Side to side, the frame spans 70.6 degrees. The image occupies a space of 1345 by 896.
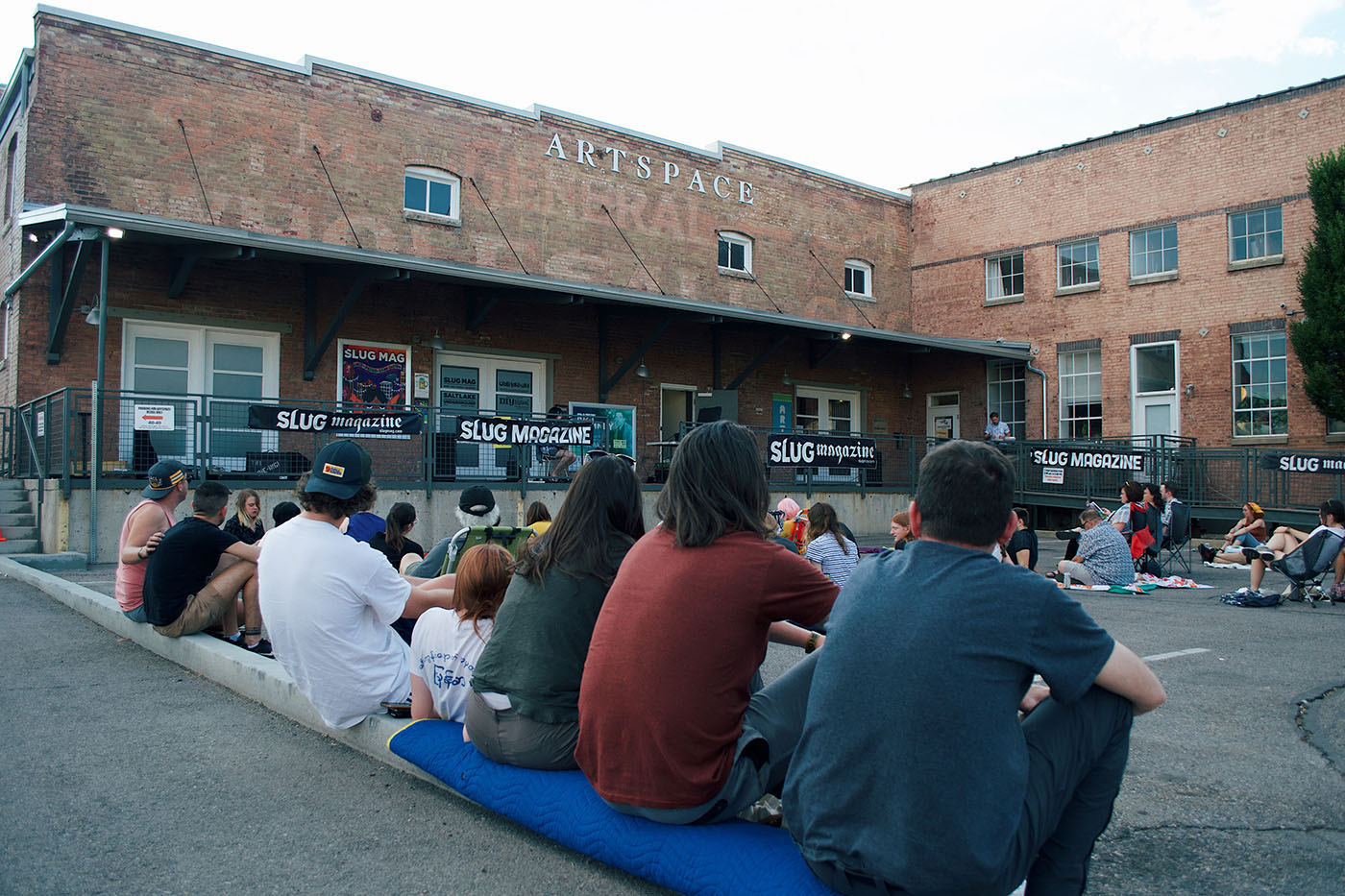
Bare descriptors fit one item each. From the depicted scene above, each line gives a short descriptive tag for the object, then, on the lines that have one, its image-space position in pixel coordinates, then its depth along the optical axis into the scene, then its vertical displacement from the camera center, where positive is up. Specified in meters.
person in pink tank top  5.98 -0.37
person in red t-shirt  2.59 -0.49
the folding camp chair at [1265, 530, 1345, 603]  9.43 -0.94
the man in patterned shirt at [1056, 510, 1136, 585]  10.66 -1.02
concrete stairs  11.91 -0.69
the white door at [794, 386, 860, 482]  22.27 +1.37
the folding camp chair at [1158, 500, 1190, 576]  12.62 -0.88
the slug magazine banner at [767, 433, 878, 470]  15.87 +0.28
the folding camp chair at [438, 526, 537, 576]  5.18 -0.38
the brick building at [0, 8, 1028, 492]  13.82 +4.00
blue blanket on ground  2.50 -1.07
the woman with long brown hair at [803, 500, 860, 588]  7.07 -0.61
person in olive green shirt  3.10 -0.50
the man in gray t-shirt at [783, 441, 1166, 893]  2.03 -0.56
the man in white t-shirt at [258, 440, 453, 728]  3.76 -0.51
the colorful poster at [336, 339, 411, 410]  15.87 +1.59
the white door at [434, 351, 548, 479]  17.09 +1.55
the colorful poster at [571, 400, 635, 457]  18.36 +0.88
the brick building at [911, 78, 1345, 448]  18.95 +4.42
